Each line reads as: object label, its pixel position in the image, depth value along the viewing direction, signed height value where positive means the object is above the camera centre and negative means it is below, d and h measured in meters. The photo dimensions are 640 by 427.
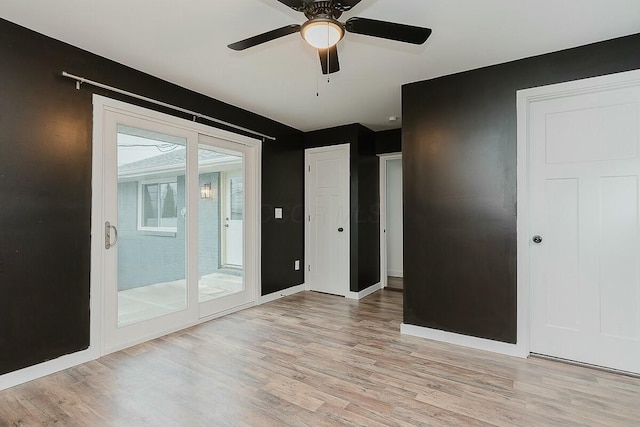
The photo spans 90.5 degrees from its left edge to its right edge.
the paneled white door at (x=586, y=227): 2.40 -0.10
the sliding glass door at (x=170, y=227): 2.78 -0.12
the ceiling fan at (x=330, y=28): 1.66 +1.03
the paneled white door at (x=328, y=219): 4.69 -0.07
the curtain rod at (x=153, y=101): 2.50 +1.07
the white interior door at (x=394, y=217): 6.11 -0.05
